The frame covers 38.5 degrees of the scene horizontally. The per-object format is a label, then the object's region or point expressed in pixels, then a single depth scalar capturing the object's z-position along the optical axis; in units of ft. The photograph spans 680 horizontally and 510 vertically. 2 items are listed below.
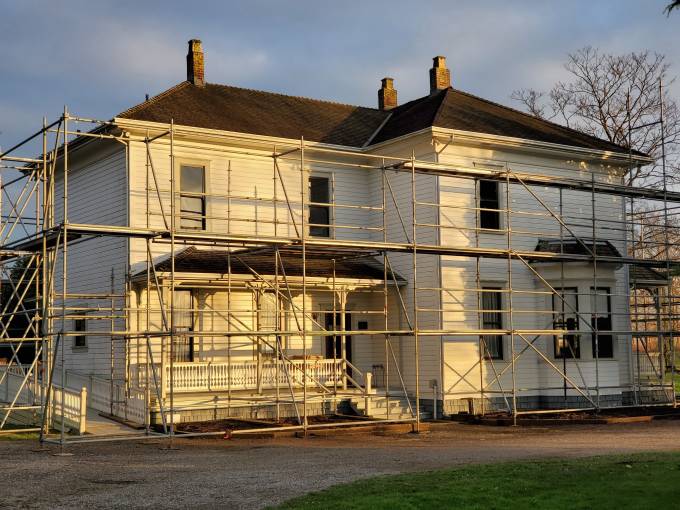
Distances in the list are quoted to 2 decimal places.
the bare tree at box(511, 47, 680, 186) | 145.07
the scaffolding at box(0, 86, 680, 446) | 75.82
